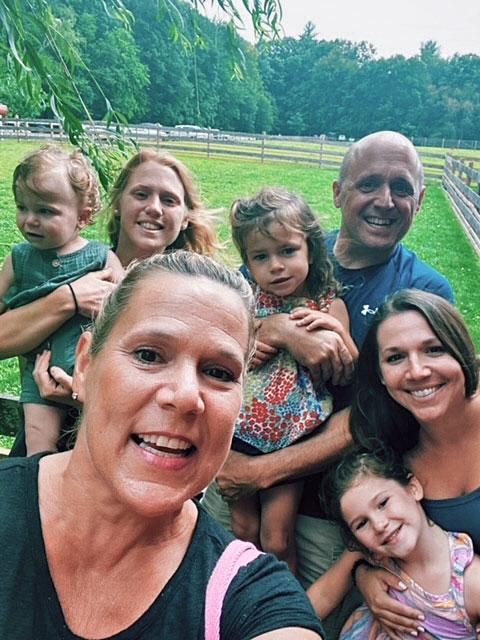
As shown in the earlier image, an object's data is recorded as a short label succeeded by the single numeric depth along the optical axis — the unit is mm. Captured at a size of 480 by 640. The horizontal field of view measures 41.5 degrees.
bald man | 1746
